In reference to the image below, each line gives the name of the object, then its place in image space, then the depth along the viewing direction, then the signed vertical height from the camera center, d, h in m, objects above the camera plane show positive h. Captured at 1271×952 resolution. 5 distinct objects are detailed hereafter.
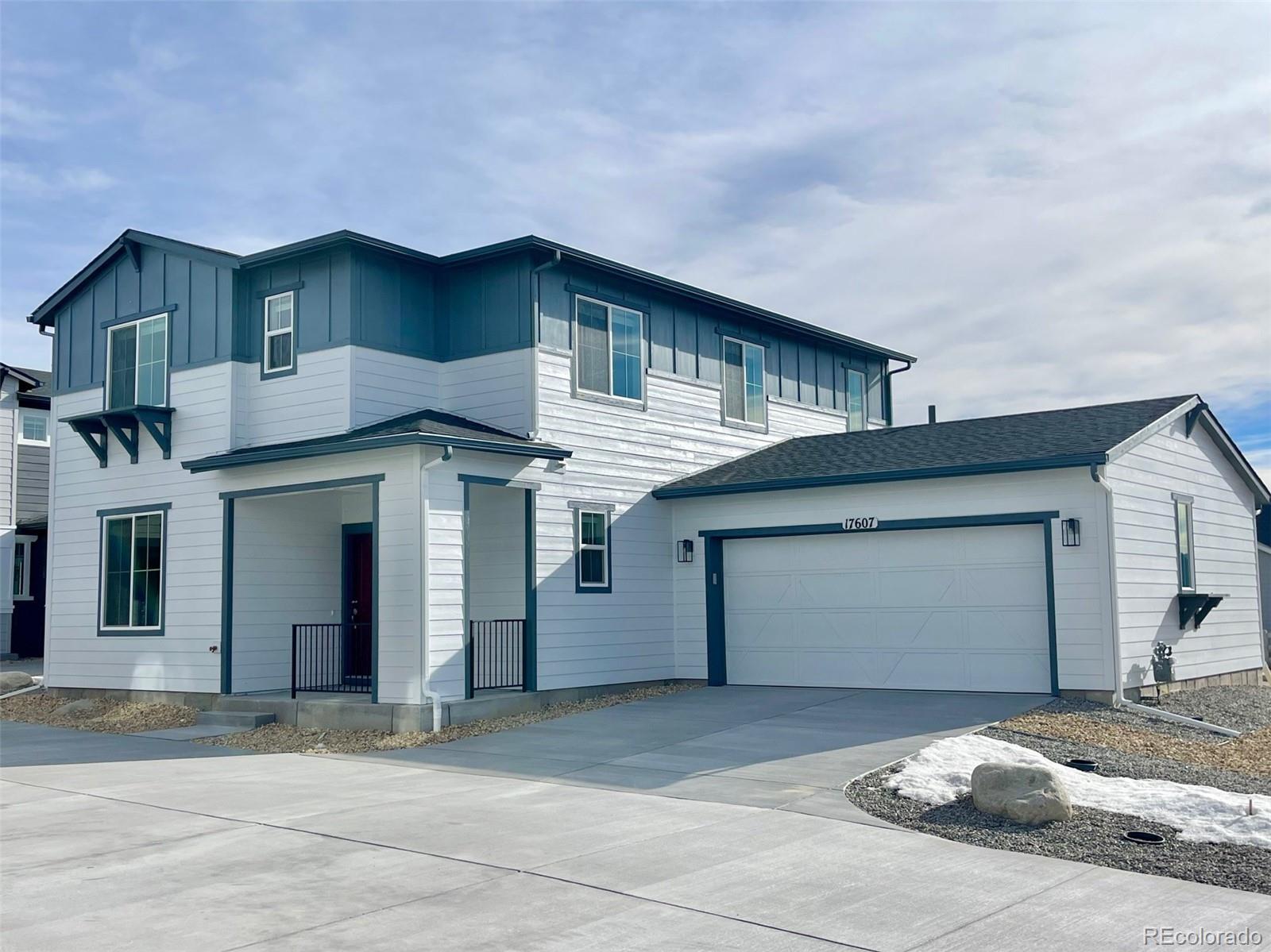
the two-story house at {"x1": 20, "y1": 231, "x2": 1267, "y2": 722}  14.36 +0.95
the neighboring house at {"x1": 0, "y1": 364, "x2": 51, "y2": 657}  25.89 +1.81
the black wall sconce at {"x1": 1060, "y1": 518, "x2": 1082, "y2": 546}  14.19 +0.48
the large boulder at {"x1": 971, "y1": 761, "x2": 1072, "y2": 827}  8.12 -1.57
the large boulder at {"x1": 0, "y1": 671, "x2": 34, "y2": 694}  19.20 -1.55
